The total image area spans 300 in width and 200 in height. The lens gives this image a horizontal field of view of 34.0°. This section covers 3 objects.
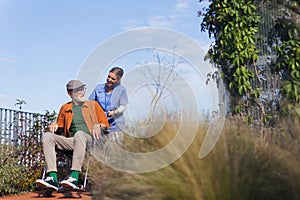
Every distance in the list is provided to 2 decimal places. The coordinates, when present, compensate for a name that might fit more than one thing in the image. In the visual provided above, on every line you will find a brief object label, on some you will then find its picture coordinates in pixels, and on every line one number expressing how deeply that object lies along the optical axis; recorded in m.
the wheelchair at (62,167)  6.71
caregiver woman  4.92
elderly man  4.75
